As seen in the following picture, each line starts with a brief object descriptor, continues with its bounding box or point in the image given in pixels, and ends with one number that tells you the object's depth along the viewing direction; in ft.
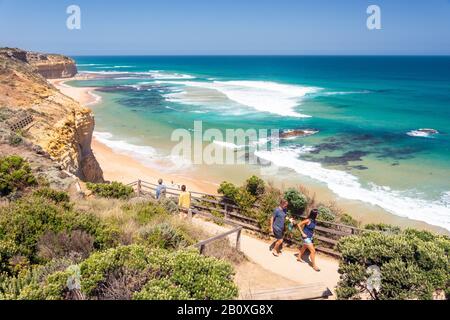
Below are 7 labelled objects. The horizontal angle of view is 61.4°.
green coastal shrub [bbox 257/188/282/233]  33.41
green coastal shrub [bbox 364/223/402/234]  31.12
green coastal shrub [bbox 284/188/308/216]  33.91
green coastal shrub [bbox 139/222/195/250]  20.60
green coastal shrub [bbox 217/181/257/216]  36.40
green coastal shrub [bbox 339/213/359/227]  34.95
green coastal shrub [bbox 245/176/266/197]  36.94
